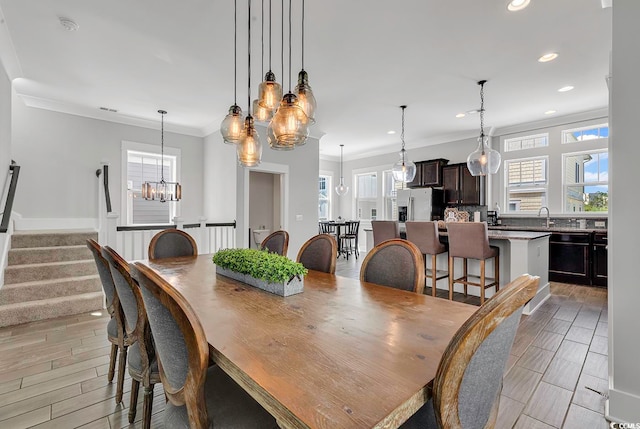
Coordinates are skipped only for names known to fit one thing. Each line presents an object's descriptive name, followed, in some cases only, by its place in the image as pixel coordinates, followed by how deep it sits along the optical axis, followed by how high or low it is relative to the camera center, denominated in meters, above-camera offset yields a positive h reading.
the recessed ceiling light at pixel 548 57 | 3.37 +1.78
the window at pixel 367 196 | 8.92 +0.55
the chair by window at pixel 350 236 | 7.87 -0.58
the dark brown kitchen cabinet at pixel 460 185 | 6.34 +0.62
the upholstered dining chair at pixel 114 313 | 1.78 -0.60
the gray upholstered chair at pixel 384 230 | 4.26 -0.24
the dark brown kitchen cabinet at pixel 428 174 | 6.81 +0.93
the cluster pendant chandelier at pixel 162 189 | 5.06 +0.43
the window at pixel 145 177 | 5.49 +0.69
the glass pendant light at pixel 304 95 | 2.14 +0.85
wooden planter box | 1.64 -0.41
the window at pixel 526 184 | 5.89 +0.60
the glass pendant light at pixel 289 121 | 1.99 +0.62
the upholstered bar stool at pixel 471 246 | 3.43 -0.38
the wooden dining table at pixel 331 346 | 0.71 -0.44
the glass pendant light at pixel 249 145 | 2.47 +0.57
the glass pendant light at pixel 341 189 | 8.63 +0.71
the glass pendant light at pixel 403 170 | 5.34 +0.78
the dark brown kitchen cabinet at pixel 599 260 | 4.63 -0.71
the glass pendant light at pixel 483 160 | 4.47 +0.80
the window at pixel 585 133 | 5.28 +1.45
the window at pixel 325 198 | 9.57 +0.49
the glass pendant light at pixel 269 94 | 2.24 +0.89
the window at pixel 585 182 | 5.27 +0.58
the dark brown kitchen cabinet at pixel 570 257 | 4.83 -0.71
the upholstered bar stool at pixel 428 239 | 3.84 -0.32
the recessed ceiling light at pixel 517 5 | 2.48 +1.74
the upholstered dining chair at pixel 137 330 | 1.44 -0.57
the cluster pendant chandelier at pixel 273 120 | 2.01 +0.69
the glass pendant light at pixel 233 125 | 2.49 +0.73
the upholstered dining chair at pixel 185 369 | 0.91 -0.51
